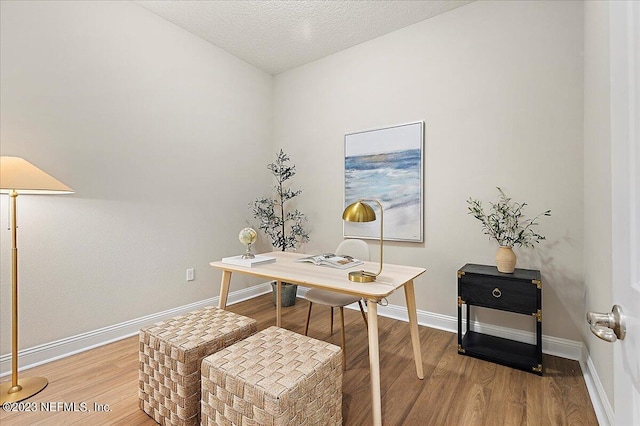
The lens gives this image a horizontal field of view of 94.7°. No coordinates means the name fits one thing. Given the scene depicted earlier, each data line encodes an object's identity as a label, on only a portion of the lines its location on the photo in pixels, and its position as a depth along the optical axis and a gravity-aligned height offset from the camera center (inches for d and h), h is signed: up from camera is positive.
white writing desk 56.7 -15.6
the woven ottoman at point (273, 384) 44.5 -27.6
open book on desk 79.4 -14.0
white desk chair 83.8 -24.7
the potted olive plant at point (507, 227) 85.8 -5.1
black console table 77.6 -25.2
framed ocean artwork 110.4 +14.2
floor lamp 65.3 +3.3
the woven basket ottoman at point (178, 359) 55.7 -28.9
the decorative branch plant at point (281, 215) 143.3 -1.5
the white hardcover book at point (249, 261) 81.1 -14.0
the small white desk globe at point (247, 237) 86.4 -7.4
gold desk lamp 63.3 -0.9
